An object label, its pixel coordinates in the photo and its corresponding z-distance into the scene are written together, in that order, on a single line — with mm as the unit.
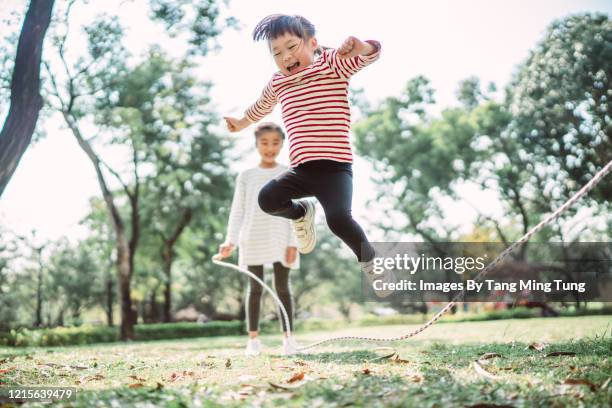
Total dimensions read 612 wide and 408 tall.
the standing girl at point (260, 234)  4977
